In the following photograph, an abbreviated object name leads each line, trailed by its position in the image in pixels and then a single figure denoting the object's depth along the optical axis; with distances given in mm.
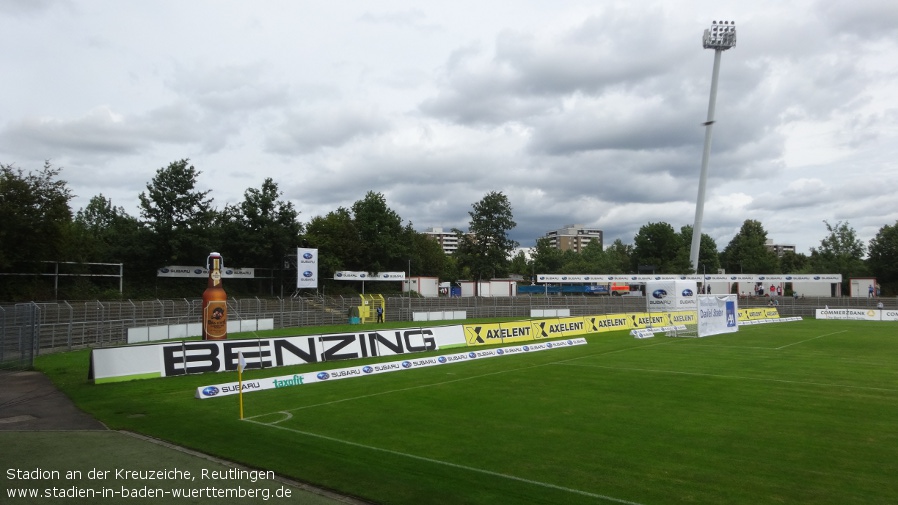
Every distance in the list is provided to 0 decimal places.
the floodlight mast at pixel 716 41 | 83625
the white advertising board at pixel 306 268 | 58156
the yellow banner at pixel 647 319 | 42312
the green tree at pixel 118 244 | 57125
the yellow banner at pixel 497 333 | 31328
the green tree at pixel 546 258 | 148500
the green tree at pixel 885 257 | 88000
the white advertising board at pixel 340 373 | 16938
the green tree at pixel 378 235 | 82875
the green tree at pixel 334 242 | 74188
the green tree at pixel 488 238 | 102562
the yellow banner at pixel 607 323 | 40406
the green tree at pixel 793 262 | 137750
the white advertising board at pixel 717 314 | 37469
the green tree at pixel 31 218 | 45625
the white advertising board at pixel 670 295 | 44562
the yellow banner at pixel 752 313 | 52906
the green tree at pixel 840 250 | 107000
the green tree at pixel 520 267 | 158375
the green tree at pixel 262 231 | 66625
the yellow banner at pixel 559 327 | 35969
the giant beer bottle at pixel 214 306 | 30734
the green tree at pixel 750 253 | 121625
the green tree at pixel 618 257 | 162162
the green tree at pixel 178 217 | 60656
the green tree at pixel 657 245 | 120750
